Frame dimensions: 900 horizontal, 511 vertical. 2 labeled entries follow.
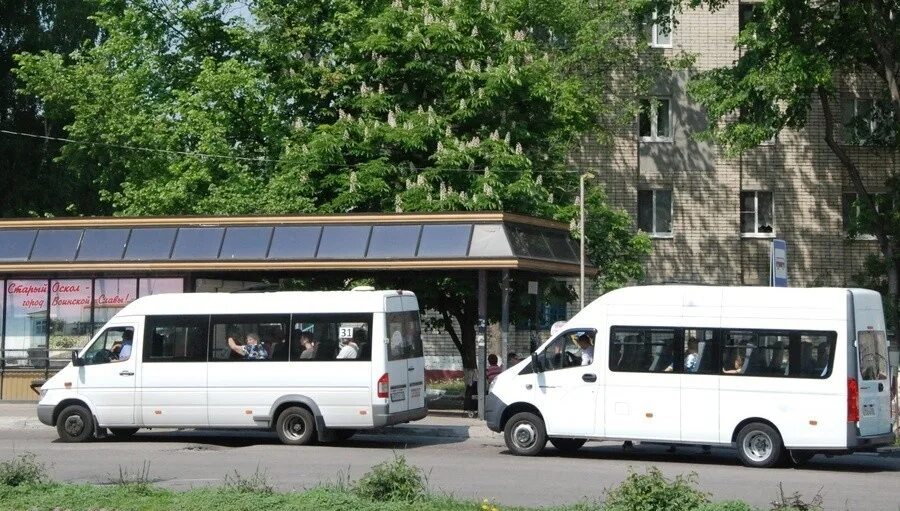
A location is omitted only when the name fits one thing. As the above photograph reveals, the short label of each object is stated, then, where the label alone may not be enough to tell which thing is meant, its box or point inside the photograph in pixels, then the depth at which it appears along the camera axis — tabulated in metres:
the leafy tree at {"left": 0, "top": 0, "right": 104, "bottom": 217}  51.31
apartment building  43.25
